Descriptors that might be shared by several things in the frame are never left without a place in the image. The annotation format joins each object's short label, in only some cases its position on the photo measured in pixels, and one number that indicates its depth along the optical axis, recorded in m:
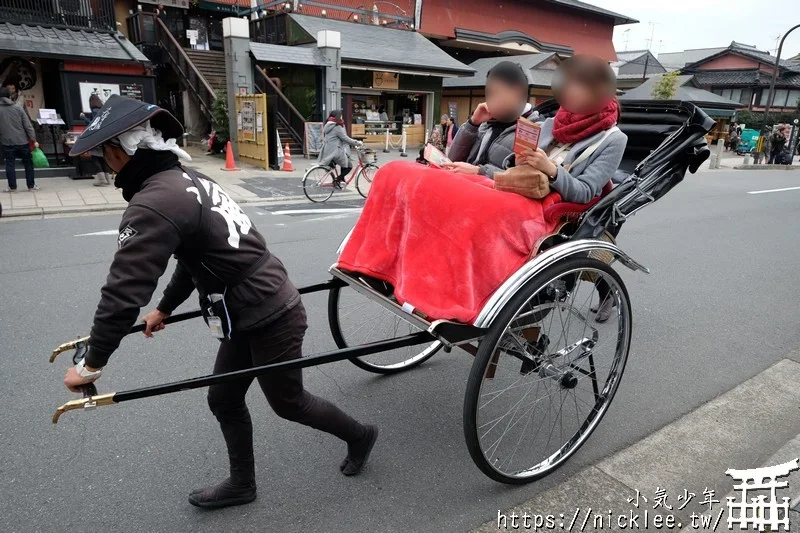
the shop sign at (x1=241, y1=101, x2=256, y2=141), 13.51
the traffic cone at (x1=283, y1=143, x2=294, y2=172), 13.31
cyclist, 10.15
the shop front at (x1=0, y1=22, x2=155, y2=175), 10.88
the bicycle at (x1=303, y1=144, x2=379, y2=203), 9.97
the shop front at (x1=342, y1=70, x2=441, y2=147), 19.27
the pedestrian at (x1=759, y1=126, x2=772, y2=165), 22.64
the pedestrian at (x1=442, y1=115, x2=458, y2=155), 18.95
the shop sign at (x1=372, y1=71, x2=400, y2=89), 19.40
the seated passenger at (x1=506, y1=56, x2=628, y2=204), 2.54
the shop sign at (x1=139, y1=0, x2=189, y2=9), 18.43
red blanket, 2.27
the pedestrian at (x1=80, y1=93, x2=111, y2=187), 10.40
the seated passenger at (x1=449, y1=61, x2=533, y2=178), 2.87
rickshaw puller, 1.76
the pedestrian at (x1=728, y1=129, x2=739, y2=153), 28.55
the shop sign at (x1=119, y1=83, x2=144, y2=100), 11.77
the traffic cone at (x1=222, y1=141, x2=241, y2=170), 12.99
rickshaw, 2.20
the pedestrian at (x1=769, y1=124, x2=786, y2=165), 22.00
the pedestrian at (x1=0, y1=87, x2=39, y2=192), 9.01
